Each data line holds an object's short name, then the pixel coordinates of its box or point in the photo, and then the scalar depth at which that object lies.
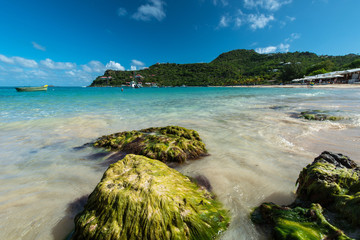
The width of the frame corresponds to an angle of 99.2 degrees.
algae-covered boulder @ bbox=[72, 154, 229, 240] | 2.03
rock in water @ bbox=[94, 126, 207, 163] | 4.56
